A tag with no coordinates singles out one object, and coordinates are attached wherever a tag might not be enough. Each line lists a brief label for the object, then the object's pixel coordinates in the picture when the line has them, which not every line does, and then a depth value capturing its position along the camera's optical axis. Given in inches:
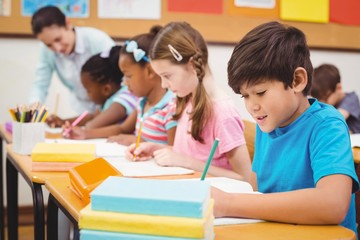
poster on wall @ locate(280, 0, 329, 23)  163.7
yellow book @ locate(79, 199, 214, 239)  48.4
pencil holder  89.4
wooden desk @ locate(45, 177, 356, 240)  54.5
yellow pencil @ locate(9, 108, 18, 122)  91.2
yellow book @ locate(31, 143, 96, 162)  78.0
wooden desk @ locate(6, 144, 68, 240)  75.5
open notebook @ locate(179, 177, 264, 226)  66.4
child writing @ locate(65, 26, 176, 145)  97.7
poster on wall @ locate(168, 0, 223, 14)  153.0
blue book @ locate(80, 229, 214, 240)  48.7
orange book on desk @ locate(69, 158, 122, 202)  62.2
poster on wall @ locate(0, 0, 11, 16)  140.6
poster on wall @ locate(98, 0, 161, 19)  147.6
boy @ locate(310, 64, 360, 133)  144.2
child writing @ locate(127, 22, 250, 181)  84.2
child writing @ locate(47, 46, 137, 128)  116.8
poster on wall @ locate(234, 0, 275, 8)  158.9
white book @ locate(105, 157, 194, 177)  74.0
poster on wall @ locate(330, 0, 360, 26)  168.5
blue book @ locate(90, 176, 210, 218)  48.9
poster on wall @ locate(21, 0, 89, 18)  142.9
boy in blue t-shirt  57.5
